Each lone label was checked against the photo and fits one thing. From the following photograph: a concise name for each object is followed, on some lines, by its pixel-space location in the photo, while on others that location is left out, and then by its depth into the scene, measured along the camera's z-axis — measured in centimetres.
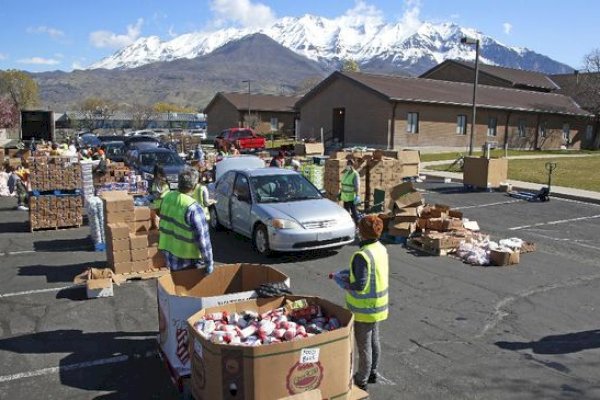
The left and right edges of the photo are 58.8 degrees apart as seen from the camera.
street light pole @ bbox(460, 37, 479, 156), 2354
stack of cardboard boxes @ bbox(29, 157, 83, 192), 1265
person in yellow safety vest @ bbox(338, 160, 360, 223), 1266
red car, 4091
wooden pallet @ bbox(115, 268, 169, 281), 878
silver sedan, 981
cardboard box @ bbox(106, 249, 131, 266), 888
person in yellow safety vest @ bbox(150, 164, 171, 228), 940
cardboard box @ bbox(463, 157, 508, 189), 1992
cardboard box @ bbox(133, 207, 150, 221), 979
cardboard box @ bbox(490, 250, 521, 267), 999
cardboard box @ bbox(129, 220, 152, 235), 980
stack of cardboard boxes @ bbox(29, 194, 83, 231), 1287
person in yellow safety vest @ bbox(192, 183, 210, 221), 979
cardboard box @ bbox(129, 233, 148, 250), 897
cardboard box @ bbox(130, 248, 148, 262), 899
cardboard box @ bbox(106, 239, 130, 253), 890
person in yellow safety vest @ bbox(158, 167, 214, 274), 592
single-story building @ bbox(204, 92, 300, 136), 5928
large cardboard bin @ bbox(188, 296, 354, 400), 377
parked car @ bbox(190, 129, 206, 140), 6540
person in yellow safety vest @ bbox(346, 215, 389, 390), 485
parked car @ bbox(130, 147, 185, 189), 1806
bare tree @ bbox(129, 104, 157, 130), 7519
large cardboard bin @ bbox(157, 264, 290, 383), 498
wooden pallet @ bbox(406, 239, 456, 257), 1074
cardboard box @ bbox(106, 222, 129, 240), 896
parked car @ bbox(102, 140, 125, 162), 2373
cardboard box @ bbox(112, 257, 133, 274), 889
